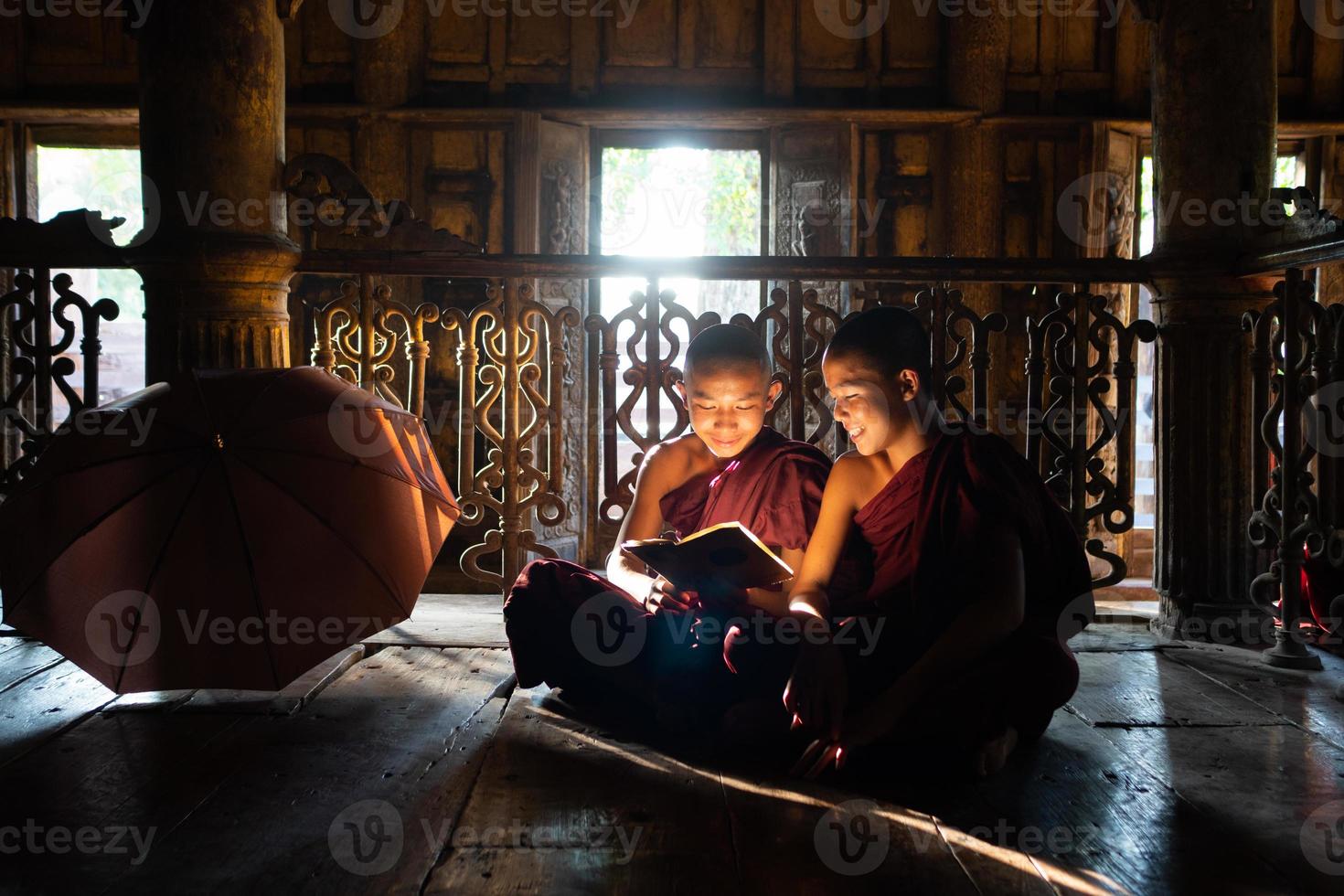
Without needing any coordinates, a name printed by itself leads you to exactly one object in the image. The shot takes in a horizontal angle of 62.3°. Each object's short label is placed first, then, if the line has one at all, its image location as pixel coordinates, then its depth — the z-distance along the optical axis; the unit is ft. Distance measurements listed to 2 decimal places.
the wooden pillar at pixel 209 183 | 12.13
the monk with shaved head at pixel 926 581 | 8.10
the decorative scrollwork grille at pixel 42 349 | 12.62
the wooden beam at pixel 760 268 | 12.89
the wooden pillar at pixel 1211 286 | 12.59
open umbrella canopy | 8.76
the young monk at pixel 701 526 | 9.55
